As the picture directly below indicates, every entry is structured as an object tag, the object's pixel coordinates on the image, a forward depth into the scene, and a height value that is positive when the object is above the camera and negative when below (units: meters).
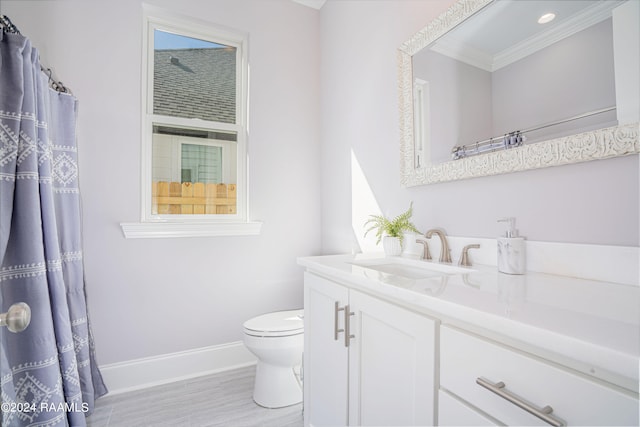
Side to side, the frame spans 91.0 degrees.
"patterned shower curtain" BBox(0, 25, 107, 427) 1.29 -0.17
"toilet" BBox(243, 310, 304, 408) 1.68 -0.74
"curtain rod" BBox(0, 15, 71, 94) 1.68 +0.74
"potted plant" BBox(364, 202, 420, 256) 1.55 -0.05
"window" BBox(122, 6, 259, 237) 2.07 +0.65
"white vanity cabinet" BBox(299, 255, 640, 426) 0.50 -0.27
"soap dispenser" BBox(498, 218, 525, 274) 1.05 -0.12
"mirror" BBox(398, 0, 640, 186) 0.92 +0.48
